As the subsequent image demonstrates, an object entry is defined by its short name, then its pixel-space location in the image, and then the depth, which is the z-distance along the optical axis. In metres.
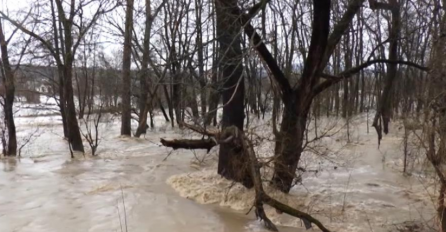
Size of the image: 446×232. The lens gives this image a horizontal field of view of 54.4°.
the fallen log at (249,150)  7.22
